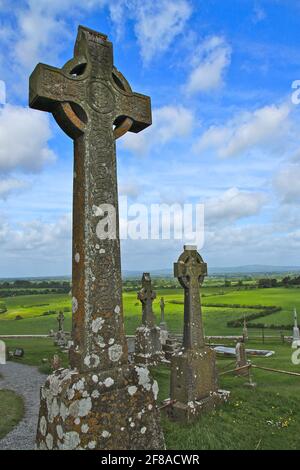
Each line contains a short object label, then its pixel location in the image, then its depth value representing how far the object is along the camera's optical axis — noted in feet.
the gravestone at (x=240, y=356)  48.45
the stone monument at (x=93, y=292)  13.19
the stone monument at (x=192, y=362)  29.43
